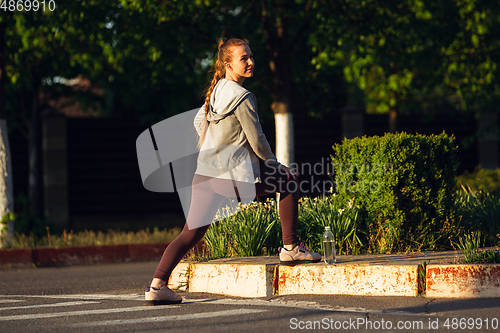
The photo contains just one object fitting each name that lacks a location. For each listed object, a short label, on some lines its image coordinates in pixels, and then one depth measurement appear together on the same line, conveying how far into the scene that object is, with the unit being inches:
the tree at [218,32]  796.0
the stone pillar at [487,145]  1119.6
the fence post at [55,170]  953.5
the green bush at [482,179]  754.2
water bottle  393.1
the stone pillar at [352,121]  1050.7
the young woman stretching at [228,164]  348.8
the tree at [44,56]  781.9
